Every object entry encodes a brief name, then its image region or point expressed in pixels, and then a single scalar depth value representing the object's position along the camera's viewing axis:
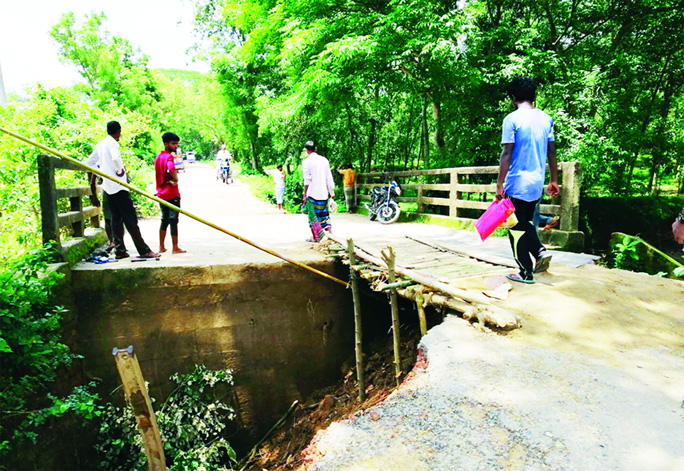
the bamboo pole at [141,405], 2.49
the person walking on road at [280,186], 14.94
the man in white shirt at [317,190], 6.81
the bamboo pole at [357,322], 5.12
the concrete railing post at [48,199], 4.88
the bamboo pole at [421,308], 4.01
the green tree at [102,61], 24.89
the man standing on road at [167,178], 5.64
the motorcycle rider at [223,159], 23.19
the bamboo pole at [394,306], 4.29
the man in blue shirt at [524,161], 4.12
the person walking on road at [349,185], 13.61
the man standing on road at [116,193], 5.17
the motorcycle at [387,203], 10.91
